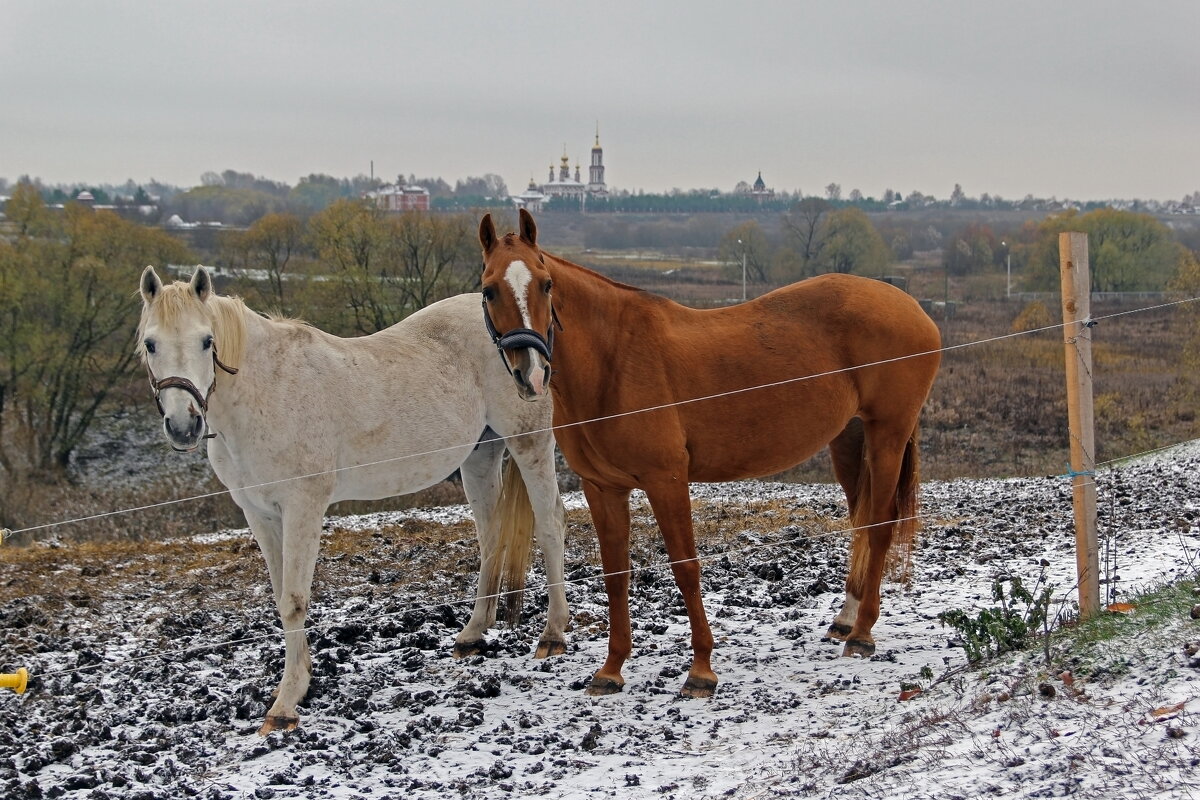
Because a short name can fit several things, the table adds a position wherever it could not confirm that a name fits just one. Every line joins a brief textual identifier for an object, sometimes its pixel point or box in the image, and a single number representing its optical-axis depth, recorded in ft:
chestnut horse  35.12
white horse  34.71
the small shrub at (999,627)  32.91
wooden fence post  34.78
